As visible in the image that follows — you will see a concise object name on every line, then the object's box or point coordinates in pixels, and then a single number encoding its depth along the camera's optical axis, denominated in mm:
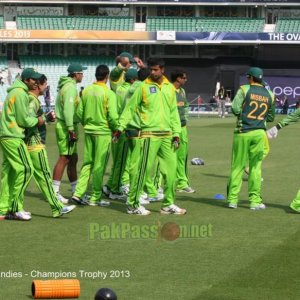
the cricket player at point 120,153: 13930
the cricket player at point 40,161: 11625
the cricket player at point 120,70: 13905
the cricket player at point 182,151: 14805
